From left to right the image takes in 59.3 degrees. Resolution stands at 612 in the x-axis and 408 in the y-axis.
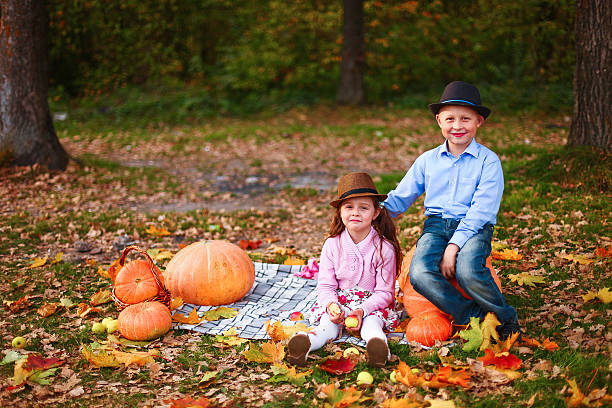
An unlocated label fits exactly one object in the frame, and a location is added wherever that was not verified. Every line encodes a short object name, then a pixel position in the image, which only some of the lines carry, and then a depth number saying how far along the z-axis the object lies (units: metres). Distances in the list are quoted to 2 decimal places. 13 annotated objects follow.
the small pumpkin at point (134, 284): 4.66
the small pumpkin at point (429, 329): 4.09
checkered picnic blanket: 4.48
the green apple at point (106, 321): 4.45
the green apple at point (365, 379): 3.56
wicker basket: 4.68
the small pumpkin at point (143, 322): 4.23
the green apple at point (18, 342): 4.11
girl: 4.27
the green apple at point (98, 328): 4.43
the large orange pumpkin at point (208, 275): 4.83
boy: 4.02
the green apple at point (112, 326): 4.41
